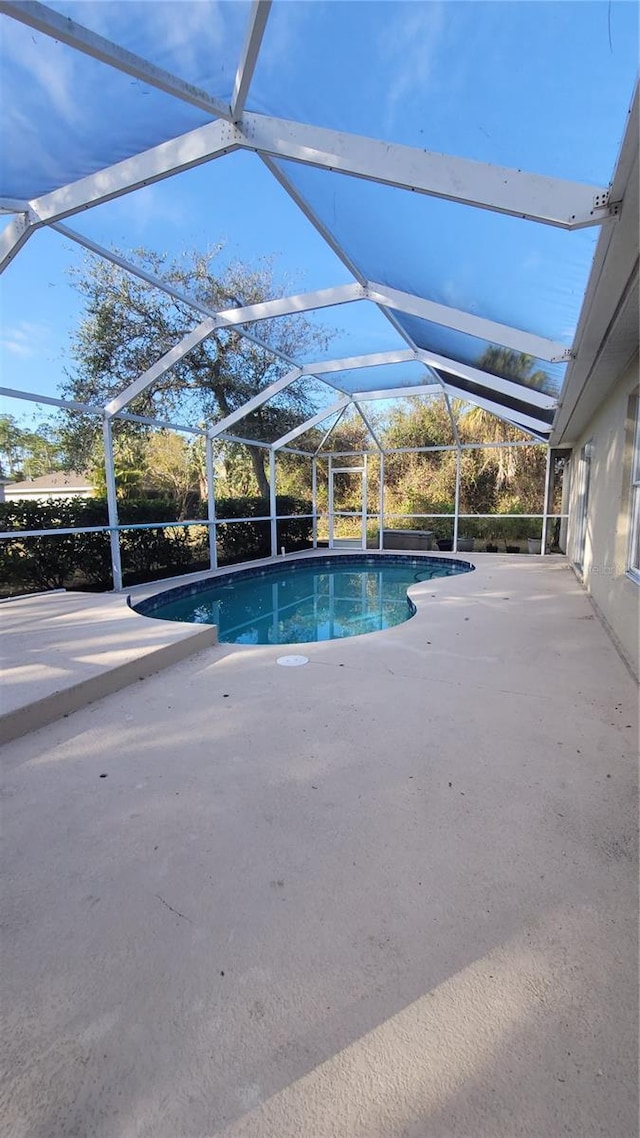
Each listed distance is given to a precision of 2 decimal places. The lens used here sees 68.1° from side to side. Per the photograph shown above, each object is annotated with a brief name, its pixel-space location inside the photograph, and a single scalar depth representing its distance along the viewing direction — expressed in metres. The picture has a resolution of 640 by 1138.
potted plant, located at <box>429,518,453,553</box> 12.08
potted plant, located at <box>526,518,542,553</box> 11.07
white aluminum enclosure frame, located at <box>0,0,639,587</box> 2.13
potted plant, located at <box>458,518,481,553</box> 11.96
